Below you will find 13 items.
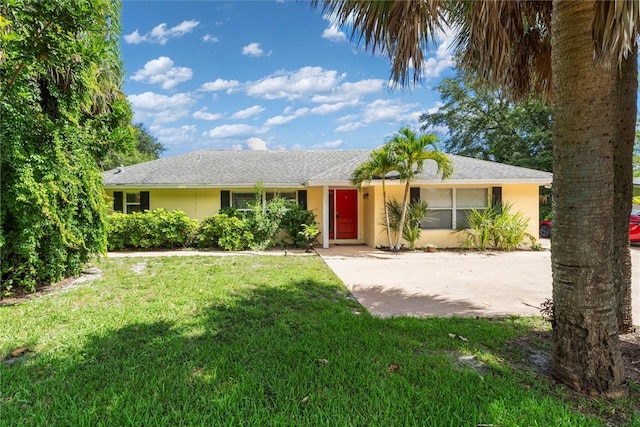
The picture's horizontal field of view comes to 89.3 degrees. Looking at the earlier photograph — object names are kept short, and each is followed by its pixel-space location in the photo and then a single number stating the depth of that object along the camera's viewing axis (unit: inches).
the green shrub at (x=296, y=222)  504.4
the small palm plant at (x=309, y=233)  479.5
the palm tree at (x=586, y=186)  107.9
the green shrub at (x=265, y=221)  493.7
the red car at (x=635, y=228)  529.0
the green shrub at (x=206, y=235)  489.4
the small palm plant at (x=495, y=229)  482.3
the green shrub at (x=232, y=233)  480.4
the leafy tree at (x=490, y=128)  919.0
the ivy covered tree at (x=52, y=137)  192.1
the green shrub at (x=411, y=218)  484.4
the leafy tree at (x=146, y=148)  1160.9
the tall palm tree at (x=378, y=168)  443.2
